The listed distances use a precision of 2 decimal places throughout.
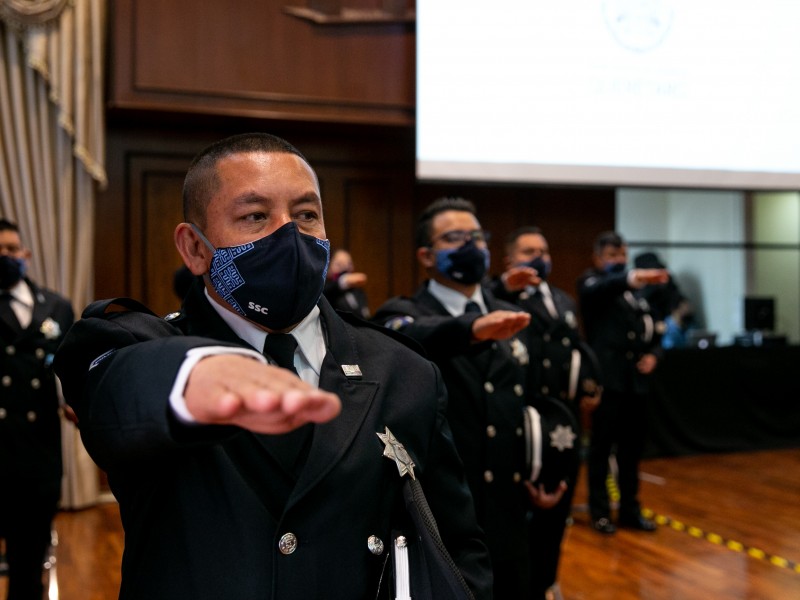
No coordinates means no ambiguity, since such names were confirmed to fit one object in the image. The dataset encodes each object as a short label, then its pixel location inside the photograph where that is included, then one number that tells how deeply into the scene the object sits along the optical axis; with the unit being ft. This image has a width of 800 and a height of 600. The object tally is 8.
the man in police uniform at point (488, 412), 8.57
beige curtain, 17.48
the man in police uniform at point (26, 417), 10.95
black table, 23.18
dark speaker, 25.66
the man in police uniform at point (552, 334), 13.28
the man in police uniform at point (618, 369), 16.56
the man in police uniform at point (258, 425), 3.22
